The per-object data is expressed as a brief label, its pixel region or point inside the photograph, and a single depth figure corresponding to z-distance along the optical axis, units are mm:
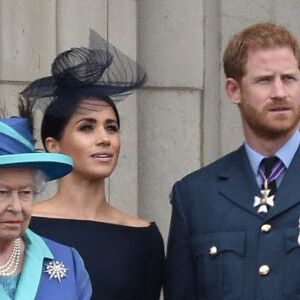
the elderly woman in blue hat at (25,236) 9078
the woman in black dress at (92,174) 10953
